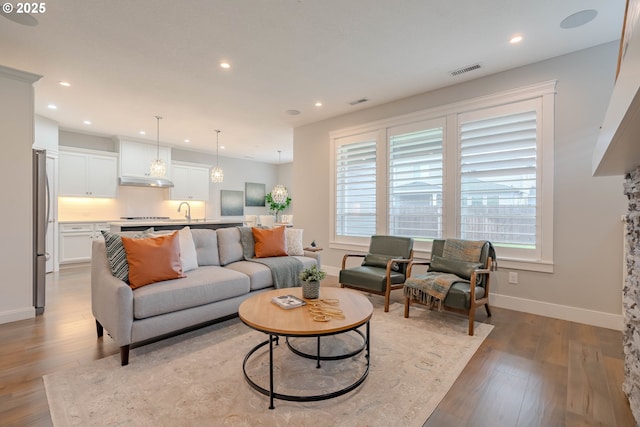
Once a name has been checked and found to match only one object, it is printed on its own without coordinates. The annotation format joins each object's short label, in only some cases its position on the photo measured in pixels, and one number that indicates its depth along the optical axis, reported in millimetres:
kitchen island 4645
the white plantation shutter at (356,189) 4973
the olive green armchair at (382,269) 3490
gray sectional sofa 2260
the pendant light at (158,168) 5492
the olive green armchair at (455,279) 2908
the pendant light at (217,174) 6355
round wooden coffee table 1787
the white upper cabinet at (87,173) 6047
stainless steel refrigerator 3344
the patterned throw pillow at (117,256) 2504
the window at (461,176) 3418
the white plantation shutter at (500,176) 3465
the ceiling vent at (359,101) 4602
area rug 1681
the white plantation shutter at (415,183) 4215
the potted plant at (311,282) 2430
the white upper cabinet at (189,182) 7777
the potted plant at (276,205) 9620
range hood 6762
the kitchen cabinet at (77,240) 5848
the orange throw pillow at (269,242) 3852
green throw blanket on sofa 3447
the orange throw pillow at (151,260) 2531
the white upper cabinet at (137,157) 6781
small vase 2432
